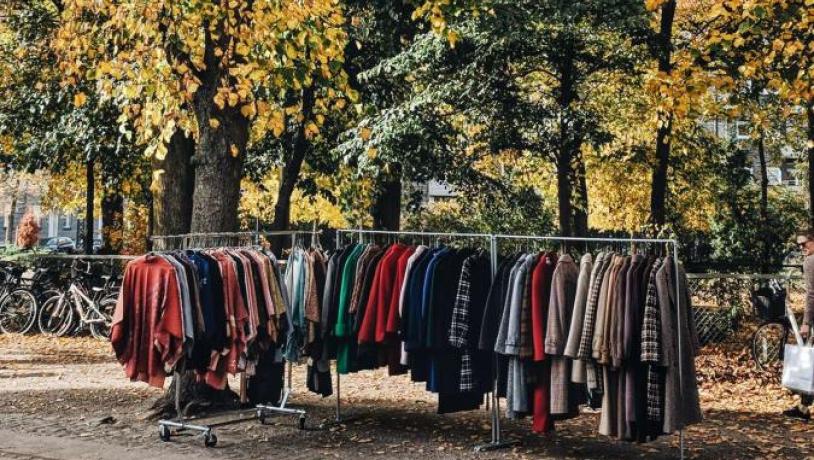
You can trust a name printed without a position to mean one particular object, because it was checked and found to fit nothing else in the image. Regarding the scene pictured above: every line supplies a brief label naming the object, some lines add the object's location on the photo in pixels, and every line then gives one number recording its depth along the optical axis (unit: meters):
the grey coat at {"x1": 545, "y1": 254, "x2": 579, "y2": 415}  8.16
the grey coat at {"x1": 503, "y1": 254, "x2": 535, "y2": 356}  8.30
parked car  51.54
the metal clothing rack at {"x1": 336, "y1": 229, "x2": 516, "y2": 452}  8.78
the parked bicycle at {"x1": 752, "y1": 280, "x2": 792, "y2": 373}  13.96
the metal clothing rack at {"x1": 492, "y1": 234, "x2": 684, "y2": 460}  7.83
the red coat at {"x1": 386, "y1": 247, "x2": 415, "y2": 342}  9.04
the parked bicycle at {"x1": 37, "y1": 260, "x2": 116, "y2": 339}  18.28
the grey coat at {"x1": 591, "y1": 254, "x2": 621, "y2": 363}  7.83
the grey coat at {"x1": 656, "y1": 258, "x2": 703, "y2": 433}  7.71
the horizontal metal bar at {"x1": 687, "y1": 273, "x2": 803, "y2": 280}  14.03
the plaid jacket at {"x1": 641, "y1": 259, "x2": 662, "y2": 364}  7.61
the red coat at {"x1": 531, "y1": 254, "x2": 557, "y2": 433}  8.30
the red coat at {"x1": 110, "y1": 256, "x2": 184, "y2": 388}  8.72
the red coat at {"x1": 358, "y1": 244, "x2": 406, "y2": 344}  9.20
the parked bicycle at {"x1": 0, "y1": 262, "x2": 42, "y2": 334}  18.91
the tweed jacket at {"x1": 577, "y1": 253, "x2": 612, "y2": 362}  7.91
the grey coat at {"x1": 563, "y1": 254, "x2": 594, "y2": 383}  7.98
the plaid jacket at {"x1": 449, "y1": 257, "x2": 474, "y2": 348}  8.65
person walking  10.67
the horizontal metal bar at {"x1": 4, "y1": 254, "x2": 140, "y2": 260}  19.08
